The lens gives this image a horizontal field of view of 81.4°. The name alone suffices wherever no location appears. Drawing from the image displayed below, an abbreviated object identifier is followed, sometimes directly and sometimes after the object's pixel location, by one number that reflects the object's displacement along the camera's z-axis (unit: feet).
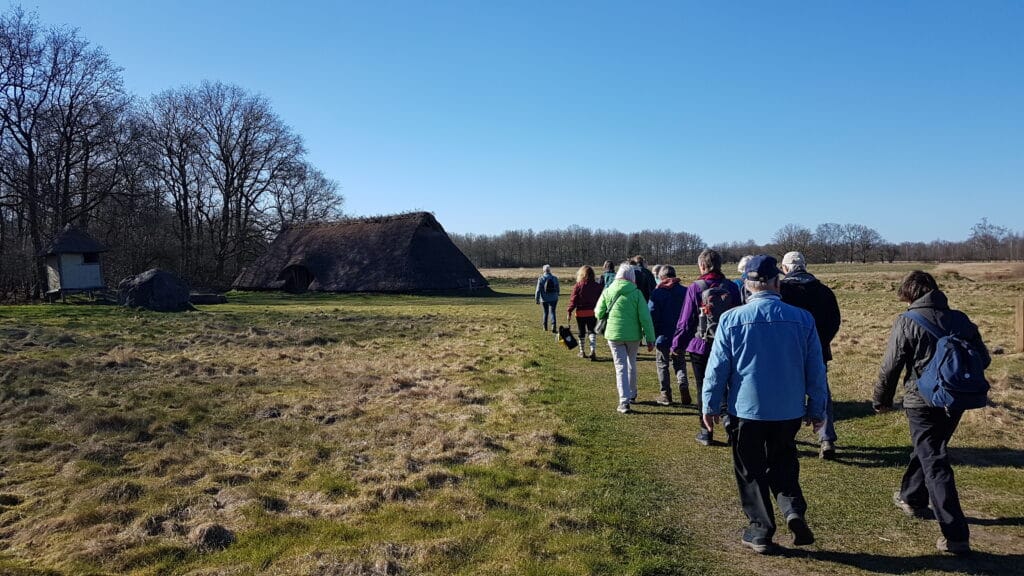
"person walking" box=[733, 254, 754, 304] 15.95
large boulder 72.38
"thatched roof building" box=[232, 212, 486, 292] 118.93
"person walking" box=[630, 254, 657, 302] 34.59
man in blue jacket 12.51
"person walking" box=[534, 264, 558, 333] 49.29
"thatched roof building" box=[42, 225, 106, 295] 84.69
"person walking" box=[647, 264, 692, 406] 26.27
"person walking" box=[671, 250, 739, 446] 19.69
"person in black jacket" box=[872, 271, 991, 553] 12.51
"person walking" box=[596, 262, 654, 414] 24.64
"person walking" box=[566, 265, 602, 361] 36.71
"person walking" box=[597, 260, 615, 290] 41.37
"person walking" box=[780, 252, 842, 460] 18.86
